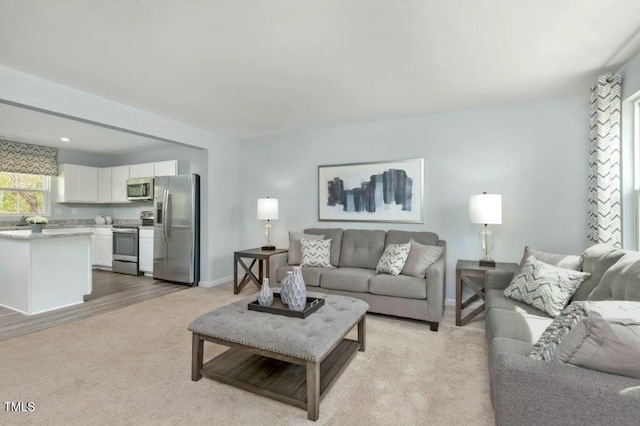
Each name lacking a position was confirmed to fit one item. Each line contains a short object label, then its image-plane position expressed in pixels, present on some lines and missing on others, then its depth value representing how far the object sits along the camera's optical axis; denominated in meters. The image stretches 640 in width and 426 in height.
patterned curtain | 2.64
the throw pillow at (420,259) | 3.17
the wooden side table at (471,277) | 3.03
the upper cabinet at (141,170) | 5.64
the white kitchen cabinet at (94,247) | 6.06
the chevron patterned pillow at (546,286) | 2.13
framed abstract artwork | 3.93
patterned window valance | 5.09
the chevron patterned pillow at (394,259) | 3.28
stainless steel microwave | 5.63
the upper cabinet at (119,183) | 5.99
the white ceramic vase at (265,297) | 2.23
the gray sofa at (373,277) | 3.00
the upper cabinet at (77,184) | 5.77
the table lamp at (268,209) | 4.39
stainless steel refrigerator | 4.73
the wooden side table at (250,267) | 4.16
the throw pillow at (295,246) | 4.00
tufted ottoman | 1.70
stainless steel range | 5.54
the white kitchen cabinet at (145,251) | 5.42
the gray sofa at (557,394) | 1.02
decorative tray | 2.05
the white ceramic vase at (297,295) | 2.12
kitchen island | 3.42
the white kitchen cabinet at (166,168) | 5.37
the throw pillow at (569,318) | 1.21
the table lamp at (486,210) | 3.08
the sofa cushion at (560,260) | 2.35
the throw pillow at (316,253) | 3.79
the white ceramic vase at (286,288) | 2.14
